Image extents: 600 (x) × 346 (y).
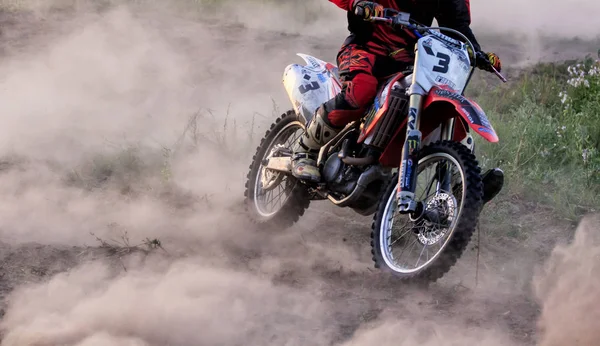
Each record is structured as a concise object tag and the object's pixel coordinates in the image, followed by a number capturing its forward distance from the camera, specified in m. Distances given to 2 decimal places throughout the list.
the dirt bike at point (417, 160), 9.36
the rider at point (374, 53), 10.75
